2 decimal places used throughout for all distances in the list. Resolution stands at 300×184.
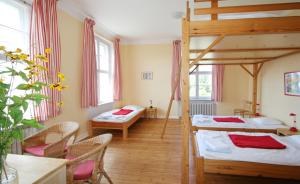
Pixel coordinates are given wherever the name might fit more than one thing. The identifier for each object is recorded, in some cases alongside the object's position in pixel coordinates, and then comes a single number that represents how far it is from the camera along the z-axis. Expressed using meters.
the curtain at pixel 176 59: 5.93
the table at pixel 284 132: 2.97
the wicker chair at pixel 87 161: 1.63
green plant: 0.86
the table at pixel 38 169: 1.08
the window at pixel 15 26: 2.51
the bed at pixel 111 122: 4.17
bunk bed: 1.87
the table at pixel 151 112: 6.19
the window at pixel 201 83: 6.10
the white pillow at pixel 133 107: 5.65
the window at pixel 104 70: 5.12
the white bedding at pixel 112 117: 4.21
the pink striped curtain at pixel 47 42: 2.69
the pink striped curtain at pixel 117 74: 5.74
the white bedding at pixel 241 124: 3.55
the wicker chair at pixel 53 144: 2.10
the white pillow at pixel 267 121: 3.64
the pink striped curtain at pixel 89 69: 3.99
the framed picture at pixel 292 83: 3.06
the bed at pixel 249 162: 2.09
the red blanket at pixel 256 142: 2.41
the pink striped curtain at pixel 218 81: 5.74
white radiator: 5.91
